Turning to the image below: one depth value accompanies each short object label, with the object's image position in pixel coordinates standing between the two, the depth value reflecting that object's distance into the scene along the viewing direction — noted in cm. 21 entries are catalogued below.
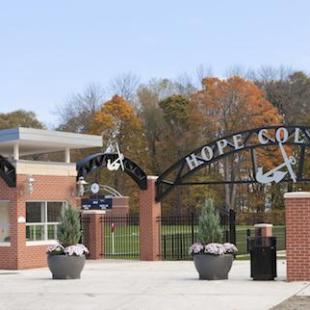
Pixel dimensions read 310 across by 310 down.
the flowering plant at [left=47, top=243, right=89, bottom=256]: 1886
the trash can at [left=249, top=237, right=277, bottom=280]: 1748
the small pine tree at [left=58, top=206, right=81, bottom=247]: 1919
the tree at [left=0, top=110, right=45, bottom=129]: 7381
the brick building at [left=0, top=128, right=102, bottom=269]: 2458
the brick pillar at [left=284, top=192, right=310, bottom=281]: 1686
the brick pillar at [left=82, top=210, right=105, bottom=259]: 2955
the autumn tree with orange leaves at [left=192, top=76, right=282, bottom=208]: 6122
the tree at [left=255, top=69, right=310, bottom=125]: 6881
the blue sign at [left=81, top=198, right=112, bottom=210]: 4404
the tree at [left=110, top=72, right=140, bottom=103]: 7712
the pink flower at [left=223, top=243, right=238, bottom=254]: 1795
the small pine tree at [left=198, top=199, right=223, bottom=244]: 1808
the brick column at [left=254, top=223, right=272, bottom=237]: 2872
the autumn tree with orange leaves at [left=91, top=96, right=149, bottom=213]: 6506
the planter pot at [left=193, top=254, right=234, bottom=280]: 1767
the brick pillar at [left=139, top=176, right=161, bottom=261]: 2814
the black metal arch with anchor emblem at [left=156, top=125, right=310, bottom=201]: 2692
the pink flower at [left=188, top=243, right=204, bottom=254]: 1789
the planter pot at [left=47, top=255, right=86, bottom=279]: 1878
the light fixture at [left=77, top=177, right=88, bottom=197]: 2716
